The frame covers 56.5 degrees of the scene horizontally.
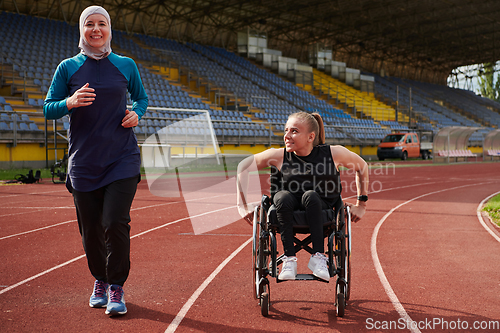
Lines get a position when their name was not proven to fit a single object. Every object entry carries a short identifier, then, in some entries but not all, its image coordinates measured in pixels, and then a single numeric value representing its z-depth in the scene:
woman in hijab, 3.33
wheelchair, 3.43
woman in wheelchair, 3.37
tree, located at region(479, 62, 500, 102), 65.00
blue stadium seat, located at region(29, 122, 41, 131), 18.29
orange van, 30.36
